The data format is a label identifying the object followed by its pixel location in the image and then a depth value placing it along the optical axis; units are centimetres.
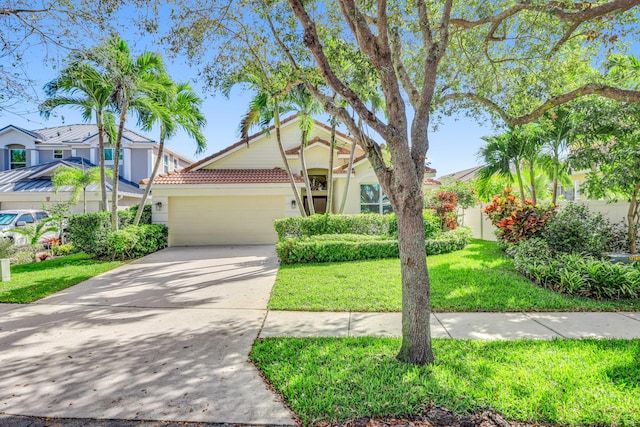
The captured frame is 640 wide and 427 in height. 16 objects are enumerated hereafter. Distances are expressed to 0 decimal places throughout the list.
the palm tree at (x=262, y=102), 744
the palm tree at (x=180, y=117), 1233
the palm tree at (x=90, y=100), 1038
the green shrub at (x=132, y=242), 1147
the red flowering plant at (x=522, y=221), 970
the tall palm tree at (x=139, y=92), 980
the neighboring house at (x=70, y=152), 2158
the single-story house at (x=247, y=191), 1509
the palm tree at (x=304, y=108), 1103
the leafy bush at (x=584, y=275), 640
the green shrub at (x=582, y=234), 827
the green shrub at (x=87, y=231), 1172
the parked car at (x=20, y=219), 1338
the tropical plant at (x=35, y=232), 1166
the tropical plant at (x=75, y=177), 1558
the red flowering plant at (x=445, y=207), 1485
